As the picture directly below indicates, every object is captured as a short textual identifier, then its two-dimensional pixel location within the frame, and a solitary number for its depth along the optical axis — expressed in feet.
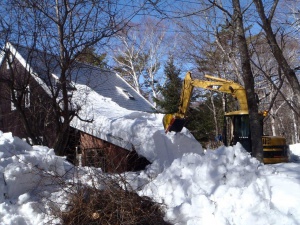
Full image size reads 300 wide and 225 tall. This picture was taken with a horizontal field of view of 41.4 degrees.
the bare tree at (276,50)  25.20
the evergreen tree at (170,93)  80.38
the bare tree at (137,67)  110.11
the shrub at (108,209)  19.85
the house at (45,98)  35.19
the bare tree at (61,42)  33.65
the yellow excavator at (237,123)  40.73
